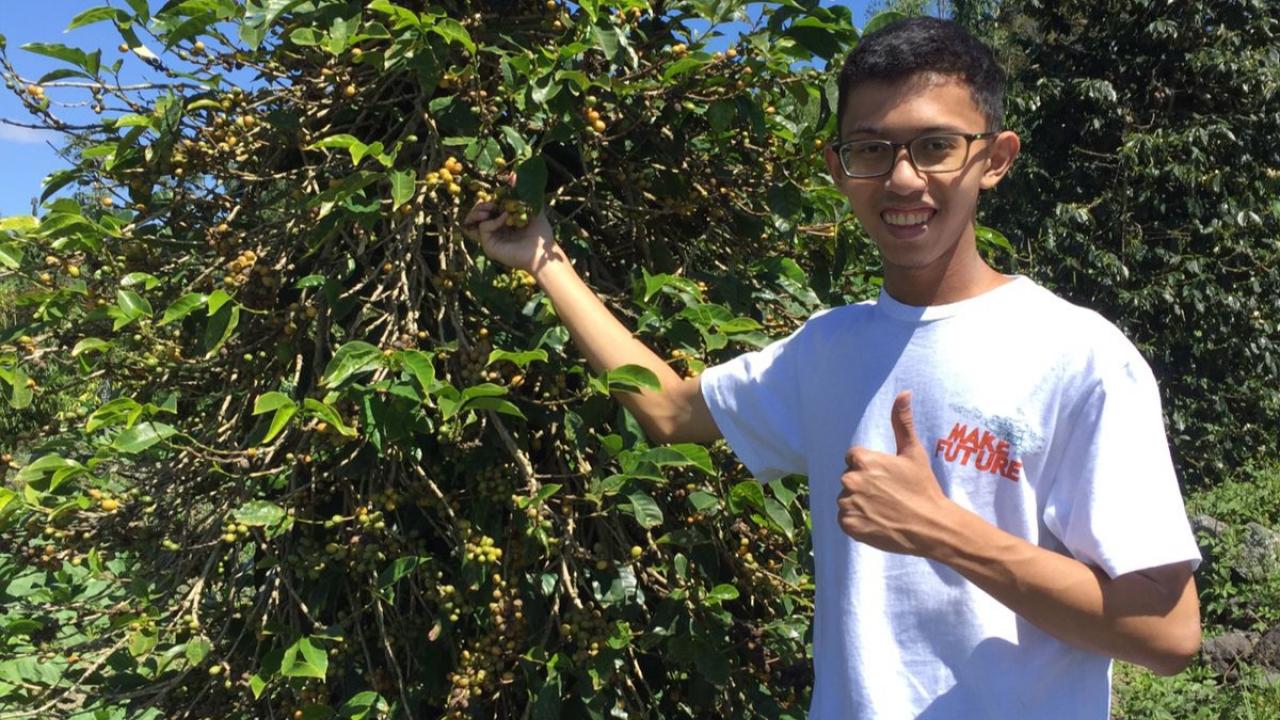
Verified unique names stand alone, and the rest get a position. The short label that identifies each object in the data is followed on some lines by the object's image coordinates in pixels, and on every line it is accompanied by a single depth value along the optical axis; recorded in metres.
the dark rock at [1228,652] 4.70
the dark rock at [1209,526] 6.24
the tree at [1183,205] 8.11
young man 1.22
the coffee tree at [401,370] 1.77
